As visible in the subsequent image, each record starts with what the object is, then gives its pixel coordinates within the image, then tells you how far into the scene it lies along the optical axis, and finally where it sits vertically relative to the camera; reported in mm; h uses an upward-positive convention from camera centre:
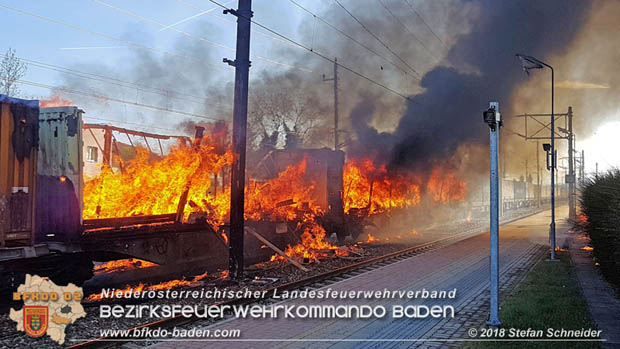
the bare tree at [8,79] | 22922 +5698
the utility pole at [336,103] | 25445 +5587
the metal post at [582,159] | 55684 +4623
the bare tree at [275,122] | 41650 +6772
